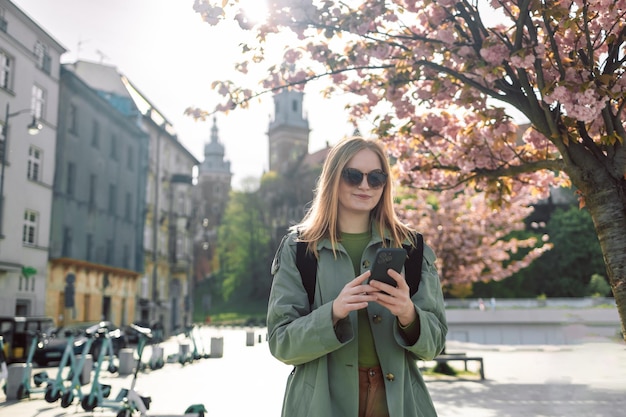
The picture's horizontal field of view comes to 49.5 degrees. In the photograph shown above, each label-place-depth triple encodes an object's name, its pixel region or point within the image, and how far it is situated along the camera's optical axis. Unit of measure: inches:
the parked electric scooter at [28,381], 501.0
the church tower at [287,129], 4402.1
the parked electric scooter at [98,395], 389.4
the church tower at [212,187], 4344.7
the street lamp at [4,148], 993.1
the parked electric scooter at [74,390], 435.7
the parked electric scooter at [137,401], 307.1
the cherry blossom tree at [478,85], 274.1
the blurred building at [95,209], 1289.4
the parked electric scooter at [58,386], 462.9
